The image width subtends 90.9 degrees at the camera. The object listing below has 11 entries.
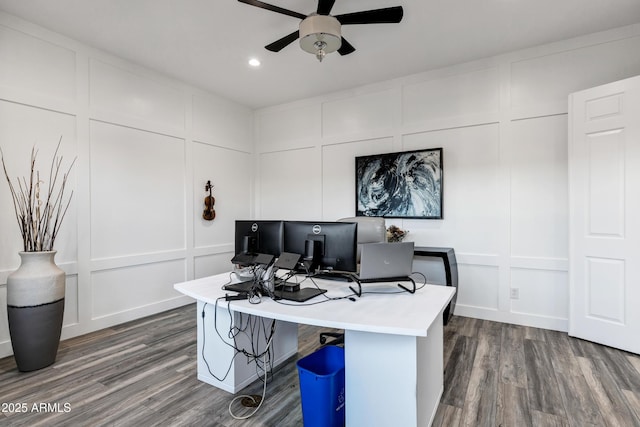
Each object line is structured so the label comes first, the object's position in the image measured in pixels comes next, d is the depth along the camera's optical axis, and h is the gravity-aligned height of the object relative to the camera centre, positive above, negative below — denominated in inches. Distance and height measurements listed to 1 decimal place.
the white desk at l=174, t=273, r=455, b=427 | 57.9 -26.6
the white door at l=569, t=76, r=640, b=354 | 104.3 -1.1
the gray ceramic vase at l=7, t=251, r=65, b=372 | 94.1 -29.6
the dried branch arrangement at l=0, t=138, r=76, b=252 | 102.7 +3.0
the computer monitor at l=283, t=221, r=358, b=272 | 76.9 -8.0
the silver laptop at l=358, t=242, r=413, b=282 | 74.7 -12.0
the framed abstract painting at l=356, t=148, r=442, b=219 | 146.1 +13.3
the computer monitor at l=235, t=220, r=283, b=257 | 83.4 -6.8
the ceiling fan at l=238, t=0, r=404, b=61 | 83.9 +53.3
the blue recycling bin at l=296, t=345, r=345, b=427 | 66.2 -39.8
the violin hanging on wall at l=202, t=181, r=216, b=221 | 169.0 +3.5
